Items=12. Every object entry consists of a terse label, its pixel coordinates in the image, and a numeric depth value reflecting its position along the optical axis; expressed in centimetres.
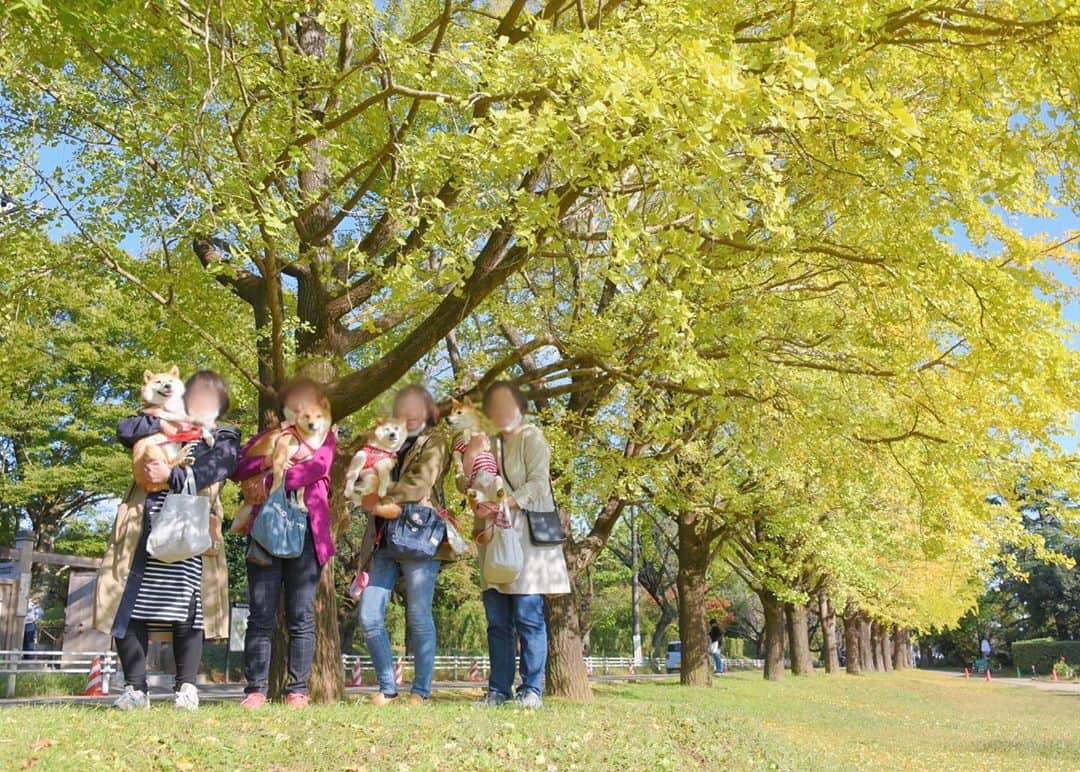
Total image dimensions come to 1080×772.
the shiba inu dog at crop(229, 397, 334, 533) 561
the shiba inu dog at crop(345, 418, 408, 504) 586
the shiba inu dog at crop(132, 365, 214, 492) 511
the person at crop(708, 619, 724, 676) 3291
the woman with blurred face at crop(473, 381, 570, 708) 588
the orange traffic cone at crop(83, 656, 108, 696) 1666
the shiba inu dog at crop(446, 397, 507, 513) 580
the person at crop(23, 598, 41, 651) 2464
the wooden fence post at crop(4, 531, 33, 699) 1791
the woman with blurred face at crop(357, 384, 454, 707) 579
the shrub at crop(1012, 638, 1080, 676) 5734
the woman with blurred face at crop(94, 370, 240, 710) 507
